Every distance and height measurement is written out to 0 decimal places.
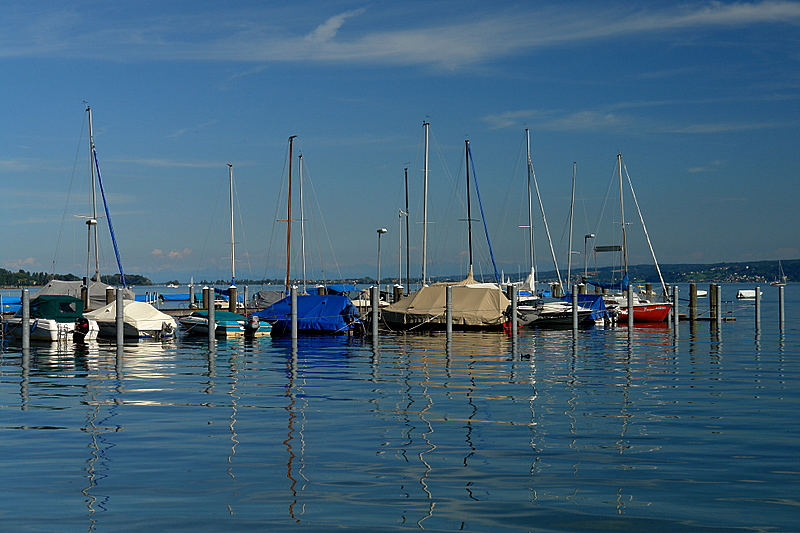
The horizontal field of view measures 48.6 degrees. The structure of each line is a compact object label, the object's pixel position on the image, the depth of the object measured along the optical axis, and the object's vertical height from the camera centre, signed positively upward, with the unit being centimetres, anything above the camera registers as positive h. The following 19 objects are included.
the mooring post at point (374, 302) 4042 -120
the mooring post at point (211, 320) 3788 -182
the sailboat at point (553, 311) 5234 -220
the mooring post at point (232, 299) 5688 -135
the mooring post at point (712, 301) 5334 -161
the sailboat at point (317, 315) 4600 -200
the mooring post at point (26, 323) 3431 -170
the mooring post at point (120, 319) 3438 -161
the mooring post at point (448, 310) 4254 -165
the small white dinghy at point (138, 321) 4178 -204
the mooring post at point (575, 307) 4396 -161
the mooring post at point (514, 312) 4197 -179
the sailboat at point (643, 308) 5734 -218
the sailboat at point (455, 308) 4762 -178
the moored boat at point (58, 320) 3962 -184
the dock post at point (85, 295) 5474 -100
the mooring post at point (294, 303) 3862 -114
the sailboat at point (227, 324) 4388 -234
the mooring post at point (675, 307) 5028 -185
